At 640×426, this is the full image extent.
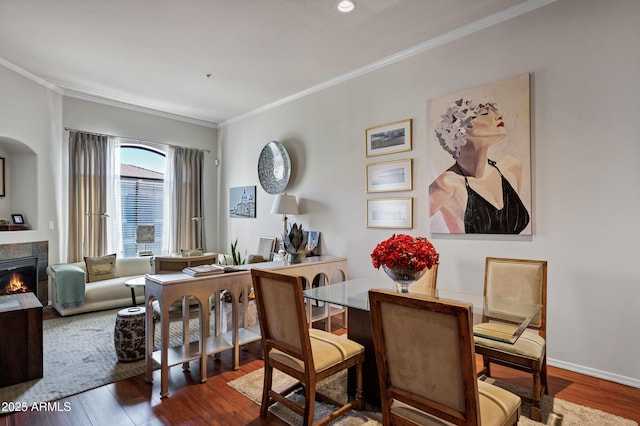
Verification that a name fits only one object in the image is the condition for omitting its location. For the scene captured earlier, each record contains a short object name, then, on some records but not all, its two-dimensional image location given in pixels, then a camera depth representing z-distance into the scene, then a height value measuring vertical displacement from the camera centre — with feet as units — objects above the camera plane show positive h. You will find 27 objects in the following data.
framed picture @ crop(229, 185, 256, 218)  19.62 +0.55
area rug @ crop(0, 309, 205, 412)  8.35 -4.33
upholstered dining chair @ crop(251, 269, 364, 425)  6.28 -2.75
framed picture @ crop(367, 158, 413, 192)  12.36 +1.28
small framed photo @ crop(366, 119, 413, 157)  12.42 +2.71
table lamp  15.81 +0.26
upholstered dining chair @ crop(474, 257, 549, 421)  6.96 -2.17
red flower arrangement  7.21 -0.91
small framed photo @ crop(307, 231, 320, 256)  15.44 -1.51
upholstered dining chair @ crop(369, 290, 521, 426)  4.23 -2.07
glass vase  7.33 -1.38
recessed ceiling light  9.49 +5.70
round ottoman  9.91 -3.56
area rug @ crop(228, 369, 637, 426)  6.98 -4.29
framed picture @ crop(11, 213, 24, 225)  15.28 -0.32
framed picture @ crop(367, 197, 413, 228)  12.35 -0.10
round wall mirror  17.17 +2.23
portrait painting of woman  9.77 +1.51
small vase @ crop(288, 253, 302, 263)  11.89 -1.60
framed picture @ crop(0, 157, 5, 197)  15.24 +1.55
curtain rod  16.55 +3.91
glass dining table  7.01 -2.10
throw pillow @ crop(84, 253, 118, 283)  15.90 -2.64
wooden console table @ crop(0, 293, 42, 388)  8.64 -3.34
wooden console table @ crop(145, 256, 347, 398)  8.23 -2.76
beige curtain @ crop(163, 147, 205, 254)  20.31 +0.59
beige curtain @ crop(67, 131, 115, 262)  16.71 +0.94
